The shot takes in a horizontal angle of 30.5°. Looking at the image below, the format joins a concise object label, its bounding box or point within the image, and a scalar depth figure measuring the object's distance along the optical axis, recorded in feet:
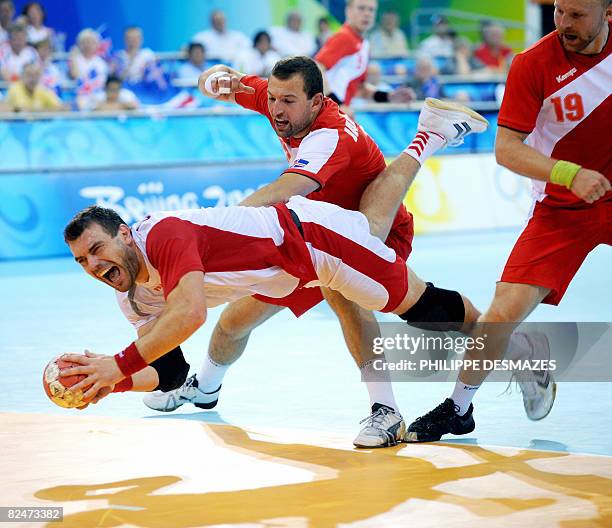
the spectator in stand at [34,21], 54.19
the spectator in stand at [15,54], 49.78
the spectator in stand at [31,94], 45.91
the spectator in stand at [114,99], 46.88
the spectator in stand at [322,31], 62.49
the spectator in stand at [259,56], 55.93
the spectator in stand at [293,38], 61.77
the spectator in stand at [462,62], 63.36
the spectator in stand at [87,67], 50.93
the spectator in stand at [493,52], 65.31
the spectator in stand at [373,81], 53.26
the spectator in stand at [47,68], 49.52
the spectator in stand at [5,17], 51.88
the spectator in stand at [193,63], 54.03
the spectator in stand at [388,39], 67.06
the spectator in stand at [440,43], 67.10
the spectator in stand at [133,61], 51.98
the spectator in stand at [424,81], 56.24
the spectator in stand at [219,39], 59.77
